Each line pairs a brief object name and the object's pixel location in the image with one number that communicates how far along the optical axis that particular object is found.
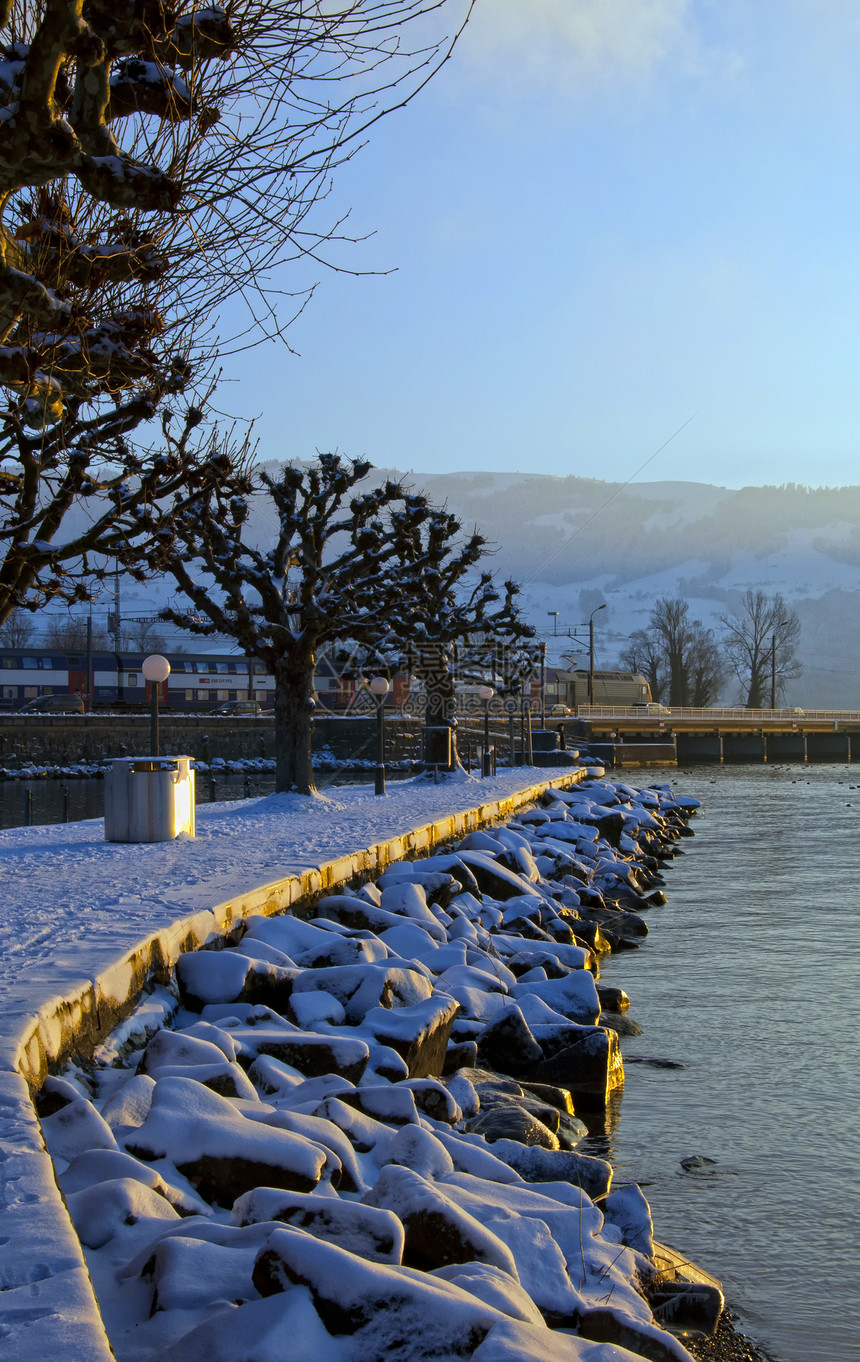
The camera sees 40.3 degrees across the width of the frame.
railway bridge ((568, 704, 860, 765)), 67.44
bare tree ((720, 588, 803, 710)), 98.88
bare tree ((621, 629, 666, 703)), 109.94
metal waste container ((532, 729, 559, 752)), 46.12
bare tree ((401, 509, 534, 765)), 23.94
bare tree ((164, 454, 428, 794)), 17.33
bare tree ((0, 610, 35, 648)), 104.43
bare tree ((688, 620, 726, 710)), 99.75
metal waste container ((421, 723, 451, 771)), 25.06
